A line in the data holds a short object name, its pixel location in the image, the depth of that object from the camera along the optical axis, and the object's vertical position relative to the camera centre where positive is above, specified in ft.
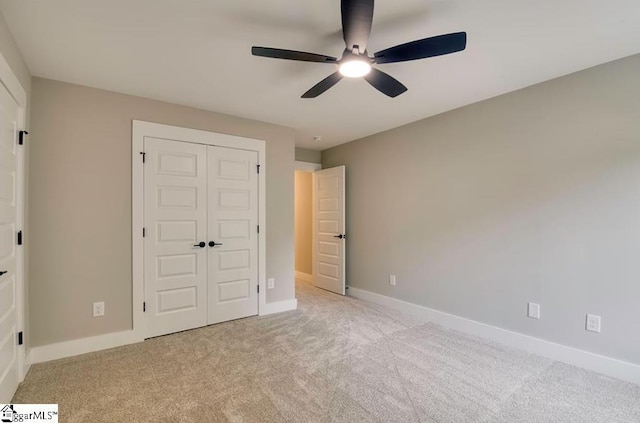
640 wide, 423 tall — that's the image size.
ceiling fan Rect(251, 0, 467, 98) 4.91 +3.10
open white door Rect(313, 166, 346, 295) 15.61 -0.93
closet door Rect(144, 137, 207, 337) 9.98 -0.78
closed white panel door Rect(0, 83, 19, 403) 5.99 -0.74
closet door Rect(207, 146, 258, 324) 11.19 -0.82
